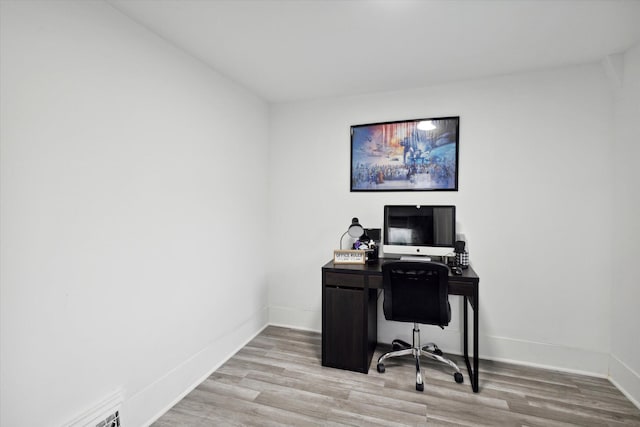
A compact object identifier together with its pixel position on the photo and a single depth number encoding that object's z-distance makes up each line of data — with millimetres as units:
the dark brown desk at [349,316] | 2576
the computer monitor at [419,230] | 2723
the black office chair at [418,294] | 2324
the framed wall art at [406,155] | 2938
